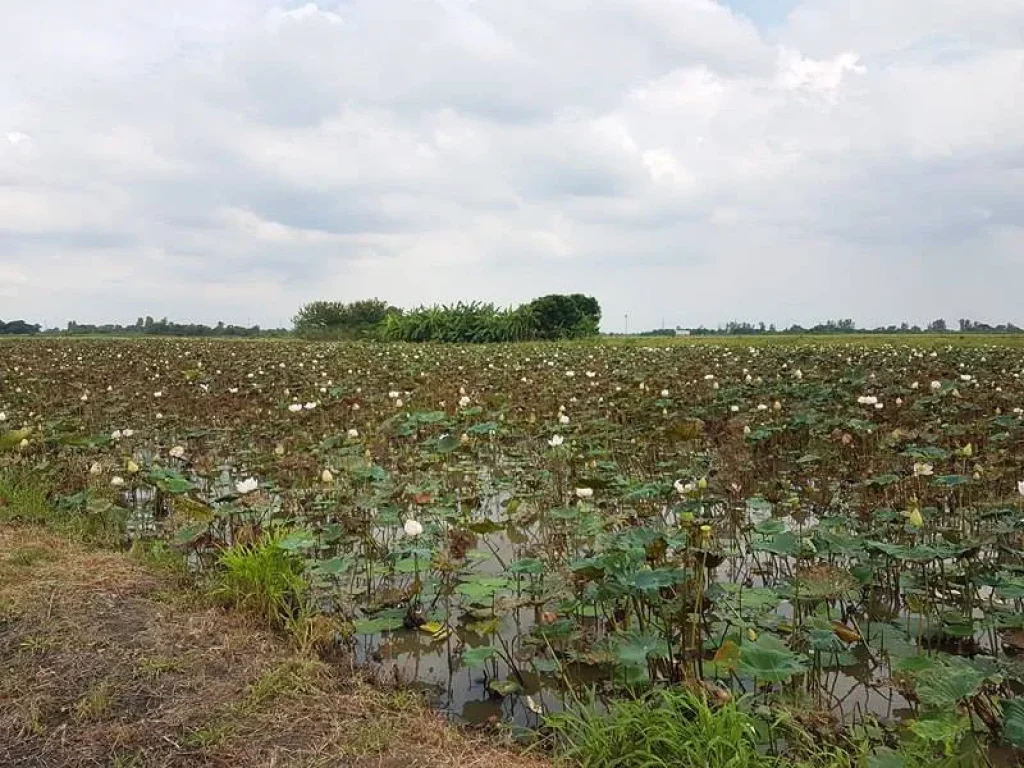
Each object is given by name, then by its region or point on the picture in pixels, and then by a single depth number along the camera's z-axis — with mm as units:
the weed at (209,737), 2369
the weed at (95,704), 2512
